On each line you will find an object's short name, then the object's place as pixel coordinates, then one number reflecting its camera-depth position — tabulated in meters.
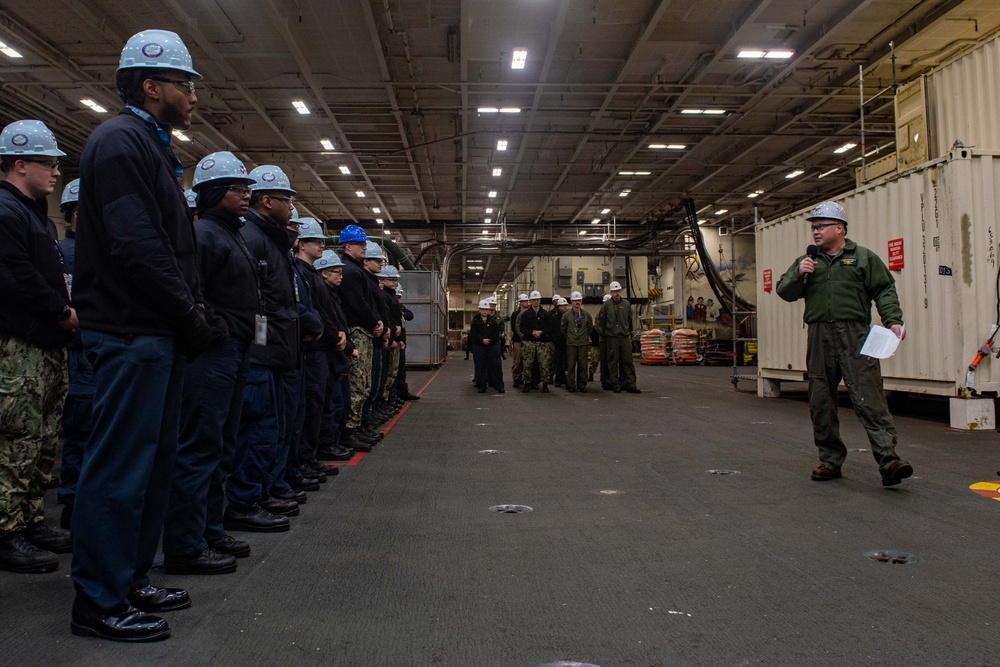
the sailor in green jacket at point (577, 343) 13.95
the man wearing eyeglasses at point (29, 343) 3.21
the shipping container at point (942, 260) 7.62
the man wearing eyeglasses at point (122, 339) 2.36
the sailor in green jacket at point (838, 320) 4.95
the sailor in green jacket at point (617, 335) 13.81
